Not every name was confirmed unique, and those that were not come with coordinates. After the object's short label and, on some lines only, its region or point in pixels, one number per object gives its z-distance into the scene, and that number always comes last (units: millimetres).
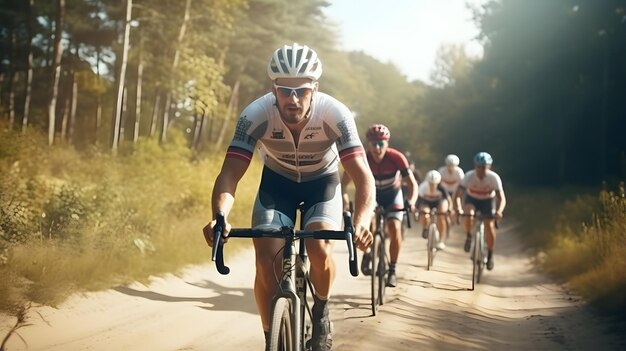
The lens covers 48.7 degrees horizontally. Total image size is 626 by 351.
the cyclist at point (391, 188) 10078
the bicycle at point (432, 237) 14305
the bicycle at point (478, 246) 12352
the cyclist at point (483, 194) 12906
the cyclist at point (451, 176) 16578
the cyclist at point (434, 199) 15131
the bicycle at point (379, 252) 9508
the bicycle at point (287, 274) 3996
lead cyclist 4793
